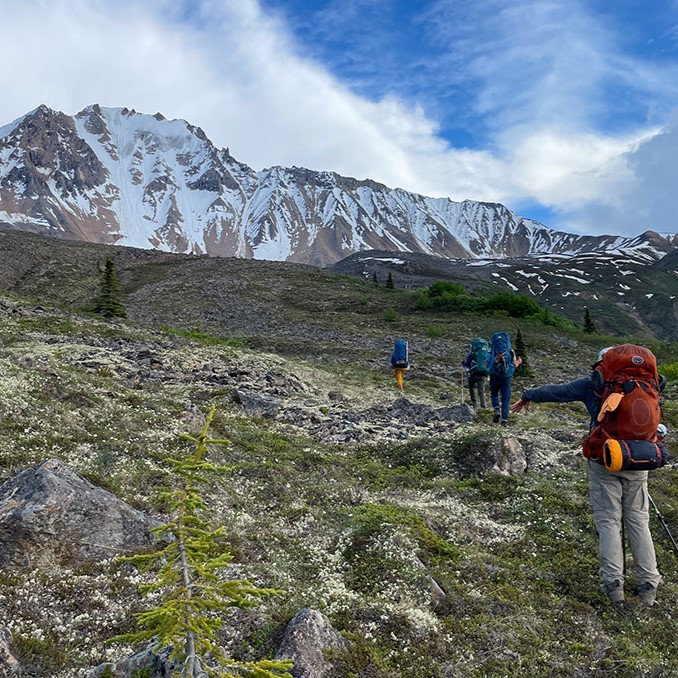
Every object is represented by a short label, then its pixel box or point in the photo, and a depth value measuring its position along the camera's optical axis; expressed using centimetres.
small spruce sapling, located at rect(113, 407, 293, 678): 312
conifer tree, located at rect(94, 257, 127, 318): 3950
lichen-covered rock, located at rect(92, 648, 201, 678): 468
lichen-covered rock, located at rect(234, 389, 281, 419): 1633
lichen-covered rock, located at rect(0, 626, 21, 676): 481
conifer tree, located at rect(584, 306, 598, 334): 5697
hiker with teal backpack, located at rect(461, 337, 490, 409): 1933
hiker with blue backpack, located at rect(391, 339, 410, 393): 2416
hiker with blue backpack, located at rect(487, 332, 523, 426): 1656
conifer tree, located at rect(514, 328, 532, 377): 3141
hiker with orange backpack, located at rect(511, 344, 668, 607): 717
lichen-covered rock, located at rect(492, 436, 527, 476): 1220
